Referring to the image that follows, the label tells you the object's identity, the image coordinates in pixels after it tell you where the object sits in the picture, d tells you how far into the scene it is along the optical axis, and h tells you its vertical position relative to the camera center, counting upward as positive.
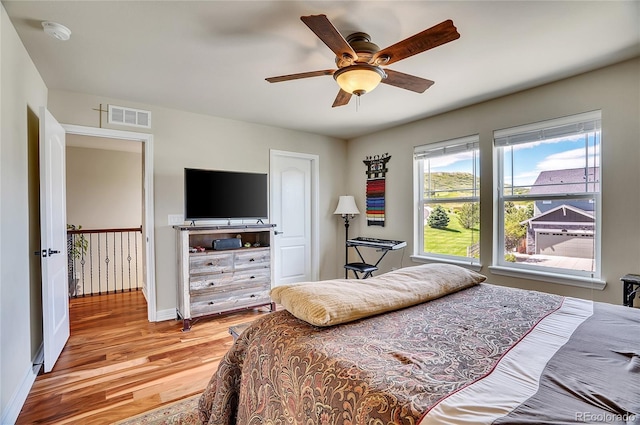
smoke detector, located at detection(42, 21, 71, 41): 1.92 +1.13
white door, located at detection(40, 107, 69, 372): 2.28 -0.23
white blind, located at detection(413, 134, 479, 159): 3.47 +0.73
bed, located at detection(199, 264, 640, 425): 0.77 -0.49
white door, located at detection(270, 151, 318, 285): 4.41 -0.09
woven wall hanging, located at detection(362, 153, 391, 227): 4.46 +0.32
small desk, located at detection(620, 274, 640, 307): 2.22 -0.60
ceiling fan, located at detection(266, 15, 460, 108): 1.53 +0.88
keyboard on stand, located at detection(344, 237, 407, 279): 3.83 -0.47
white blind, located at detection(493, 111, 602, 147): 2.62 +0.73
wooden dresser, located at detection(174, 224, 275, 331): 3.26 -0.71
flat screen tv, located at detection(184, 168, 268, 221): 3.42 +0.16
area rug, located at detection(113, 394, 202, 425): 1.80 -1.24
